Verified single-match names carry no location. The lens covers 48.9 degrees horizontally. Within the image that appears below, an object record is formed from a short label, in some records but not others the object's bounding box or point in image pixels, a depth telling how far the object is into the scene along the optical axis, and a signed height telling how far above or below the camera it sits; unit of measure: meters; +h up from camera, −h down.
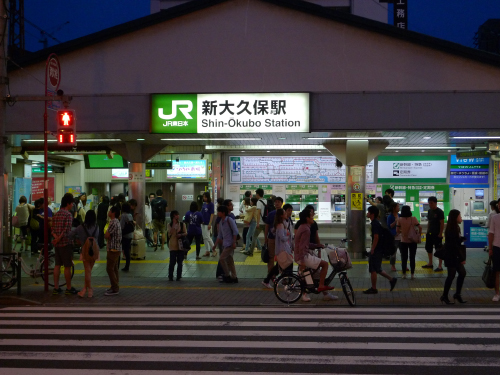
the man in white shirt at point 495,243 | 10.42 -0.86
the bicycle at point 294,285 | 10.54 -1.73
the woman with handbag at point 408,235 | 13.21 -0.93
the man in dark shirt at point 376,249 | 11.16 -1.08
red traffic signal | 12.28 +1.49
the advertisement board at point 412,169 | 19.67 +1.00
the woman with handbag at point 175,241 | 13.01 -1.12
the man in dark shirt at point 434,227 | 13.79 -0.77
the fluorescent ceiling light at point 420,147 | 19.03 +1.72
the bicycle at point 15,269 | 11.87 -1.72
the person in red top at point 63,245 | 11.59 -1.11
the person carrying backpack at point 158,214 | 17.94 -0.67
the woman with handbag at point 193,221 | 15.41 -0.75
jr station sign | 14.29 +2.16
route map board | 20.03 +0.92
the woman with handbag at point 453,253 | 10.28 -1.06
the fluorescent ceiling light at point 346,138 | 15.76 +1.66
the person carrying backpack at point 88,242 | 11.41 -1.02
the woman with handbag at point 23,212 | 17.80 -0.64
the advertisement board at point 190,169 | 25.12 +1.16
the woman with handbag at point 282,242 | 11.08 -0.95
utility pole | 11.80 +2.45
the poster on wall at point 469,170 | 19.02 +0.95
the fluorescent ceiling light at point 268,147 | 18.91 +1.68
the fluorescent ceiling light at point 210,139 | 16.27 +1.65
